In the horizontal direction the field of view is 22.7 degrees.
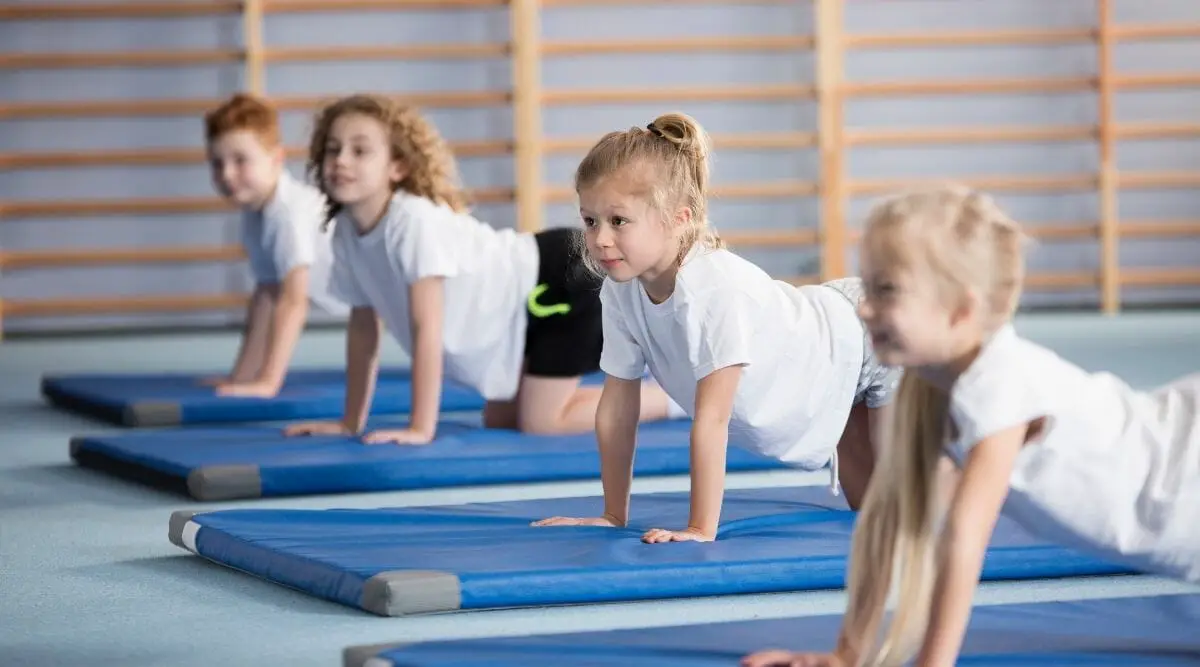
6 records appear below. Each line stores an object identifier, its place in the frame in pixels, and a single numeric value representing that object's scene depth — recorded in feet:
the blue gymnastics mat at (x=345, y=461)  20.79
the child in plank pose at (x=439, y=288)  23.01
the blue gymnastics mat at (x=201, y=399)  27.63
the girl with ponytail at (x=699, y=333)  15.70
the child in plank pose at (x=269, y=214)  28.88
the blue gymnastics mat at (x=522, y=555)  14.08
